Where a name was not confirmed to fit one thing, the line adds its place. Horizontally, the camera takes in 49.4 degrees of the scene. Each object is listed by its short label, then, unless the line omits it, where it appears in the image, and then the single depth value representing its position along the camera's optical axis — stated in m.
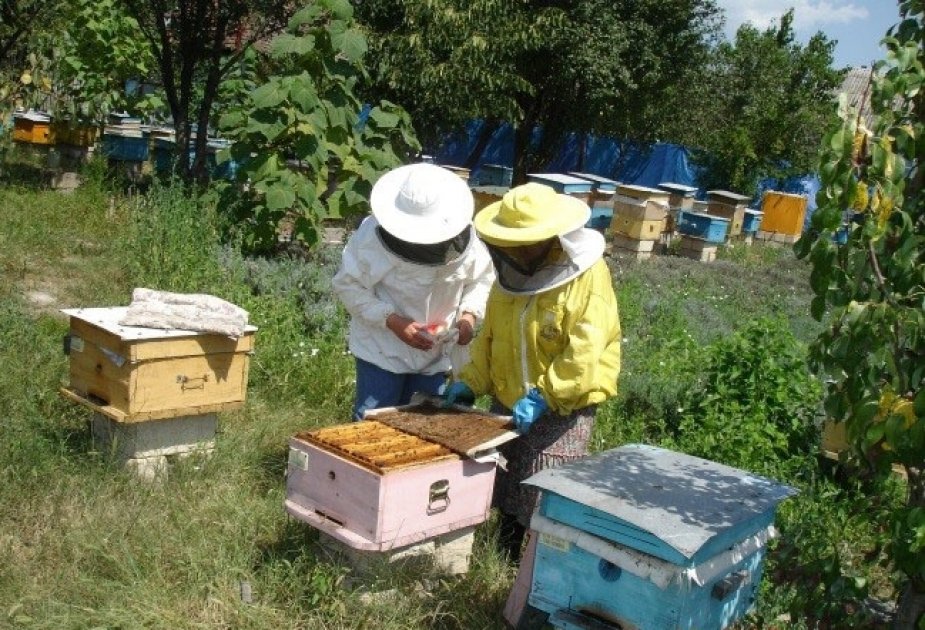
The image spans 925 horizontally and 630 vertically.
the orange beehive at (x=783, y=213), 15.55
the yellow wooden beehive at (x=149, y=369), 3.84
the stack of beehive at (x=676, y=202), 13.25
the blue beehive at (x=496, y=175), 15.67
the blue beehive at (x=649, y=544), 2.61
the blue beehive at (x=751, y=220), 15.06
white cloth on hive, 3.94
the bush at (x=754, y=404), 4.68
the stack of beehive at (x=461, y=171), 11.34
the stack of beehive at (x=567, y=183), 10.91
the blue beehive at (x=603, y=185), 12.93
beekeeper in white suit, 3.73
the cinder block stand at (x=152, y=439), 3.98
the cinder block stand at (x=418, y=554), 3.19
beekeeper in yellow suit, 3.32
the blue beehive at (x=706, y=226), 12.45
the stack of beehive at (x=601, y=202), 12.73
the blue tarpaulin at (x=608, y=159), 19.62
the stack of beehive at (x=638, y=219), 11.62
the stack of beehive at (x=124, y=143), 10.43
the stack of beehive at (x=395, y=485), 2.99
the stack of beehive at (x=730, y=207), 14.58
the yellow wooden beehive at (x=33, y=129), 10.20
